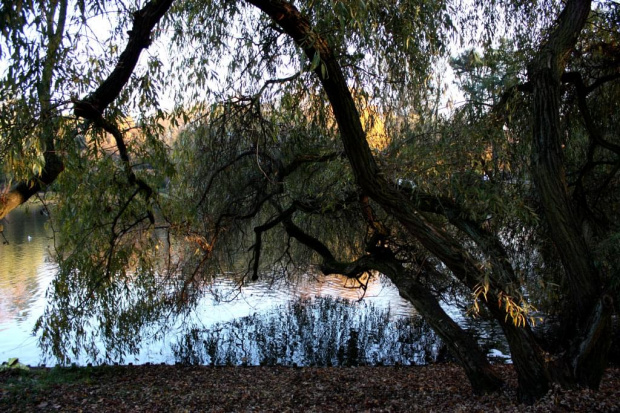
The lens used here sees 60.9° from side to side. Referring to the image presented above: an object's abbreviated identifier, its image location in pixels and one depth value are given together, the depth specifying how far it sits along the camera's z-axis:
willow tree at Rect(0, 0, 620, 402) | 3.66
